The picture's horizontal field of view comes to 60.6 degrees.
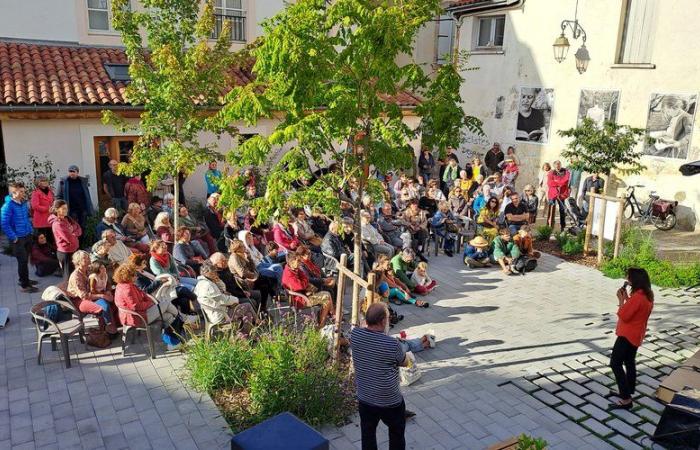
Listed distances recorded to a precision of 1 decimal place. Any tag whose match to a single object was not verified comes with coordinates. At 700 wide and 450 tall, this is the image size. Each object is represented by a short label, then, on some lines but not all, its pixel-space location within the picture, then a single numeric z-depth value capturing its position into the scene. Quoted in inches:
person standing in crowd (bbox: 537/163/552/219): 730.1
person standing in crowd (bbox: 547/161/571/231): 632.4
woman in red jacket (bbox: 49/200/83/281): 409.1
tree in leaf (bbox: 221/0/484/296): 263.2
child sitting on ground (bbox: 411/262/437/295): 447.2
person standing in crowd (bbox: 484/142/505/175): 776.9
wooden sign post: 517.7
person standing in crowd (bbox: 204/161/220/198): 527.2
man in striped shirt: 212.4
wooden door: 581.6
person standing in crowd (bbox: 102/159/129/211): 530.3
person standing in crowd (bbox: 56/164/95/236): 486.9
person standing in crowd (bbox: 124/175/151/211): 512.7
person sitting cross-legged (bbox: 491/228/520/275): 511.8
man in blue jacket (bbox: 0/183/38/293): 406.4
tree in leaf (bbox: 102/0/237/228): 401.7
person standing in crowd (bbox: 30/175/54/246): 438.6
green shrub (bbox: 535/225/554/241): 610.9
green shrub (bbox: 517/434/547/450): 206.7
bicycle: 656.4
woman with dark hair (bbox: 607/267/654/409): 281.7
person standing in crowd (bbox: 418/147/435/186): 753.0
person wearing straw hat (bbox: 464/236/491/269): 522.0
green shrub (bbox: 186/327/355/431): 268.1
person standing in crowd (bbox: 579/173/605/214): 593.0
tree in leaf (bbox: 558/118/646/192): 538.9
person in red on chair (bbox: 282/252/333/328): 366.3
